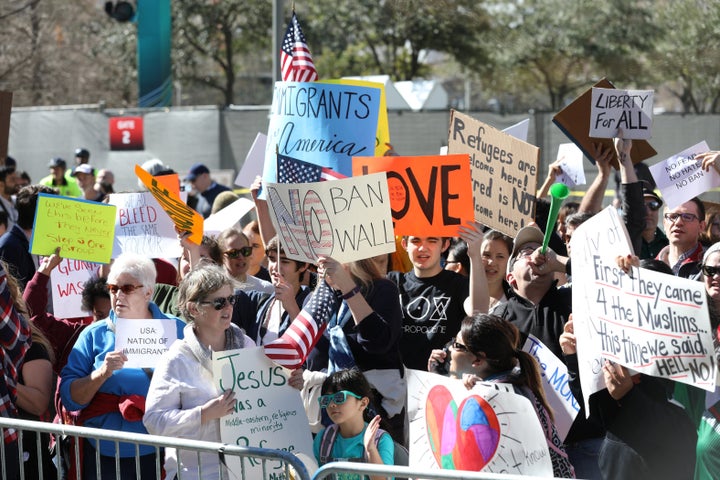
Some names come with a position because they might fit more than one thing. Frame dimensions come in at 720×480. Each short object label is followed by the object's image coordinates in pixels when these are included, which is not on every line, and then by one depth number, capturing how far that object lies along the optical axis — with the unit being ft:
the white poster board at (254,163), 55.01
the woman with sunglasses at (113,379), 32.53
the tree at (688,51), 158.20
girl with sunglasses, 30.55
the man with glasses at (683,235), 42.37
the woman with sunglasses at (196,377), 29.94
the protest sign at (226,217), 50.31
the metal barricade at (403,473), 23.86
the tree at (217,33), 251.60
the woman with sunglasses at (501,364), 28.40
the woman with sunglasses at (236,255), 44.88
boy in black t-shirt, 34.83
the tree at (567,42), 229.45
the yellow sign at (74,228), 42.60
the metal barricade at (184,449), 27.14
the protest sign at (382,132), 47.19
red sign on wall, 122.31
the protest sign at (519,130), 55.73
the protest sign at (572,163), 57.62
